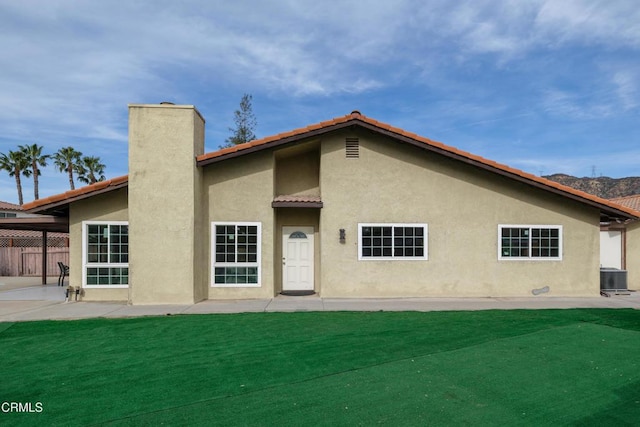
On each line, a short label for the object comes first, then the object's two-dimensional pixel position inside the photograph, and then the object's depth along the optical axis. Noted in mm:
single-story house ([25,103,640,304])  13414
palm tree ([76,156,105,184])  47719
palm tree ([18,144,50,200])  46281
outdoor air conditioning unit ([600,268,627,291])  14375
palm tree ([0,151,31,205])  46156
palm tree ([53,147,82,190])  46938
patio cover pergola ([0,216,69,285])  14531
